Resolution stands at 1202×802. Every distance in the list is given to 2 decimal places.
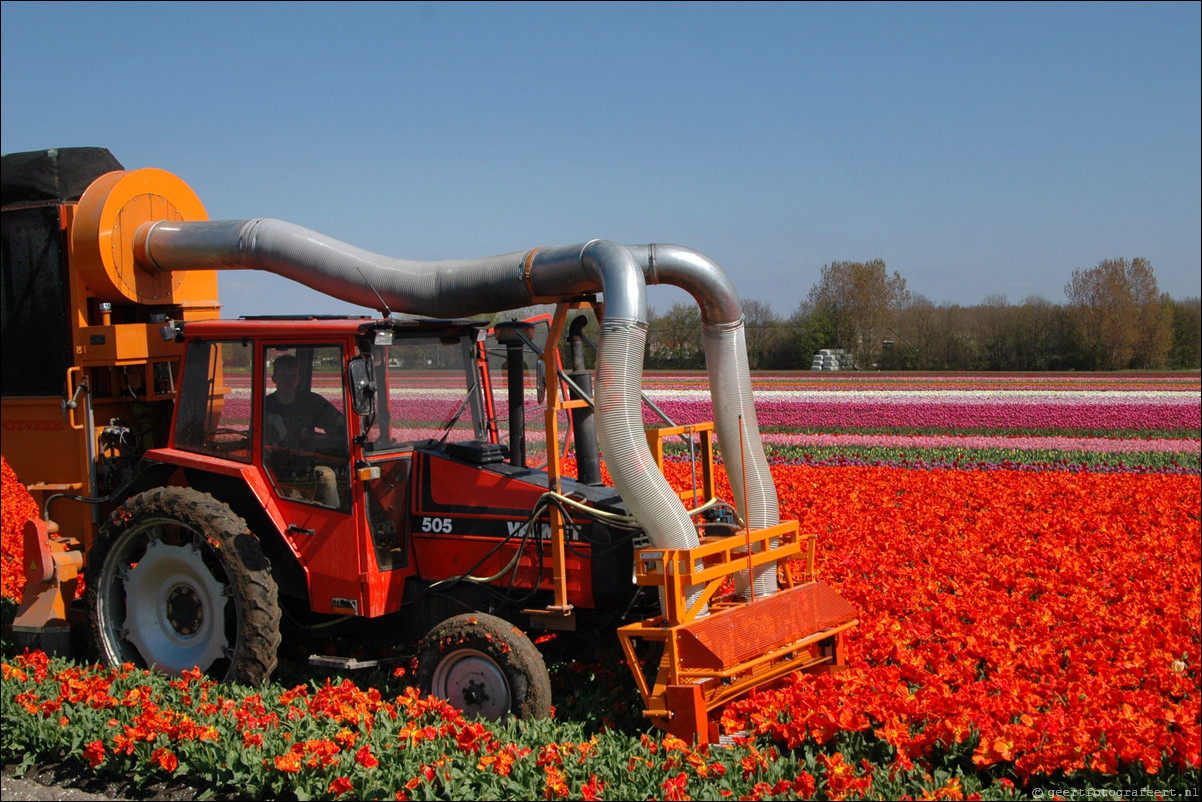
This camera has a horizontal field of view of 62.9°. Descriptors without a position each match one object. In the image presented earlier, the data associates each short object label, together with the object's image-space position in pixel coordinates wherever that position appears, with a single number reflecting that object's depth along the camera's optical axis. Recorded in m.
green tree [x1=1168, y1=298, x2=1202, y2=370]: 44.06
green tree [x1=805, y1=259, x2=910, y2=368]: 43.75
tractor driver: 5.87
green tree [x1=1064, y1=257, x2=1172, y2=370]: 42.97
